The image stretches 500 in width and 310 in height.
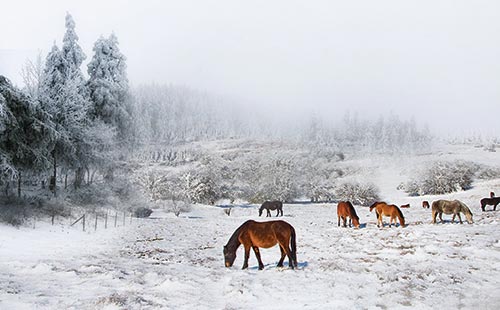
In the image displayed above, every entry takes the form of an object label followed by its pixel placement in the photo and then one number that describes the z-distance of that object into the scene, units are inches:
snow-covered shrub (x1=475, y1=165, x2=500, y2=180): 2524.6
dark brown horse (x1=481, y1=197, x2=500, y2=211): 1063.6
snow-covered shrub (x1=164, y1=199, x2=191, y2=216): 1580.8
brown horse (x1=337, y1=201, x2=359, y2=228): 824.3
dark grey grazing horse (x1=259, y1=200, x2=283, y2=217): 1567.4
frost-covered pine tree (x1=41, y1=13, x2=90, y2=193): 1002.7
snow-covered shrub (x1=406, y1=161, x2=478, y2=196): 2298.2
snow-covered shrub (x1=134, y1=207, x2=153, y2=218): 1205.7
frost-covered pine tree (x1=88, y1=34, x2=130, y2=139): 1300.4
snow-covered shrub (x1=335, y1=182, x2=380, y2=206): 2532.0
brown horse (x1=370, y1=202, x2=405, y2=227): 786.8
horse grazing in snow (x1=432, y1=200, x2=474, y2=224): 737.0
